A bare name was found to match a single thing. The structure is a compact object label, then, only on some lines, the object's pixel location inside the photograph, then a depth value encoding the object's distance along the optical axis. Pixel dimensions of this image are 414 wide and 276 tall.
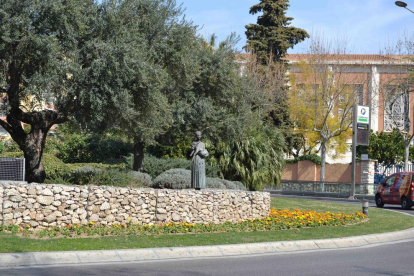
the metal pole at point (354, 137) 28.35
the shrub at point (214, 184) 22.09
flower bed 12.83
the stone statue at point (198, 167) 17.09
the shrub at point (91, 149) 34.75
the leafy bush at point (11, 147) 34.78
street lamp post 22.39
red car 27.02
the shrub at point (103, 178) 19.98
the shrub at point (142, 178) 21.87
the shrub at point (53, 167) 24.06
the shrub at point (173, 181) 21.67
